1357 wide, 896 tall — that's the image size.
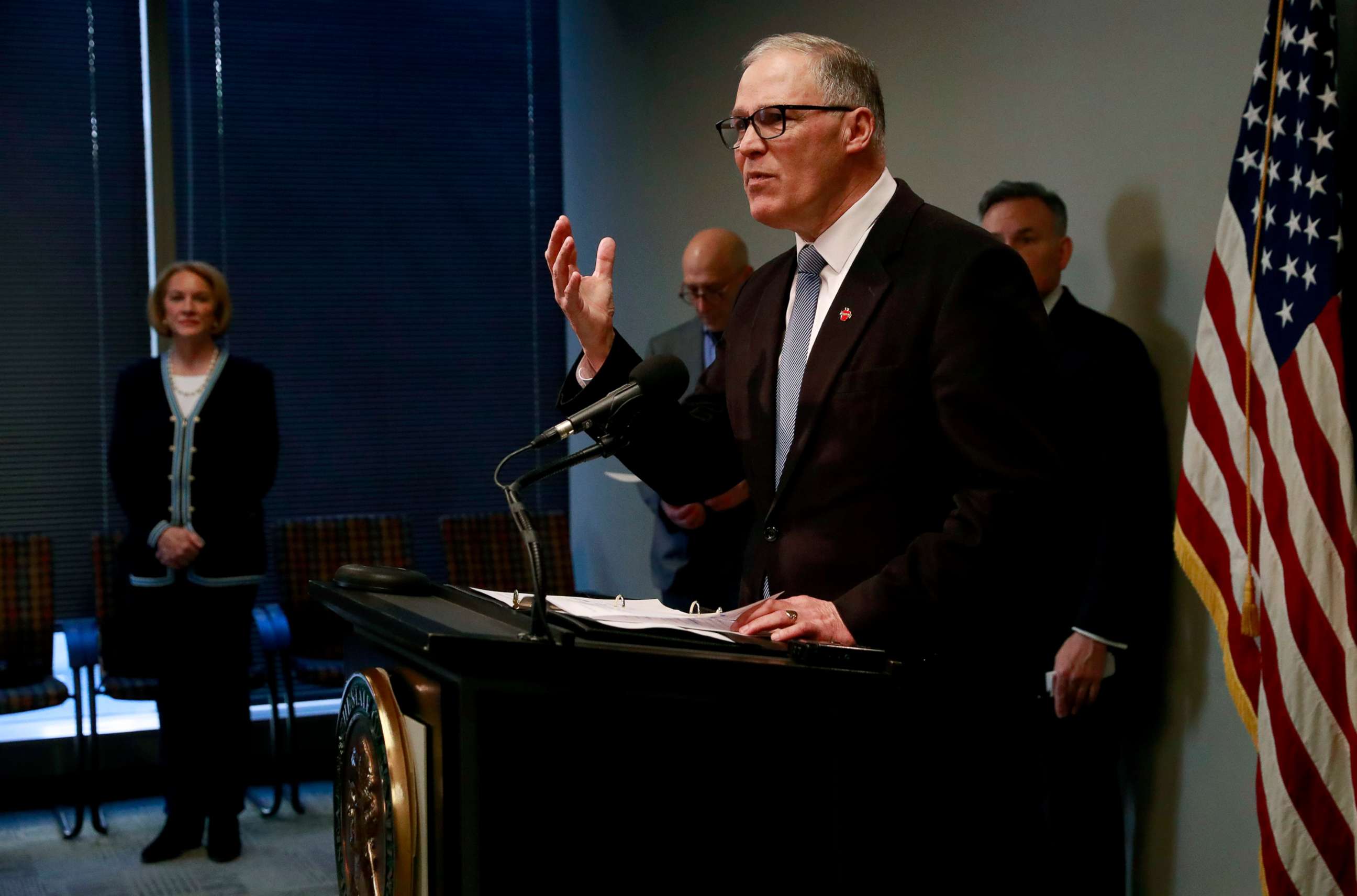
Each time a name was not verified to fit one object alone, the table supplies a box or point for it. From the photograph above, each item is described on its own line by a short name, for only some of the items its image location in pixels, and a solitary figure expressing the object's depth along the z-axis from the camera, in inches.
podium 54.0
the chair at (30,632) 184.4
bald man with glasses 157.9
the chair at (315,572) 200.8
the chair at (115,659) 188.9
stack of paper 57.6
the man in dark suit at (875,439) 63.0
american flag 97.2
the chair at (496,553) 224.1
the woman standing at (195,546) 175.3
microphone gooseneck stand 53.1
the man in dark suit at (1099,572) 124.9
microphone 60.1
